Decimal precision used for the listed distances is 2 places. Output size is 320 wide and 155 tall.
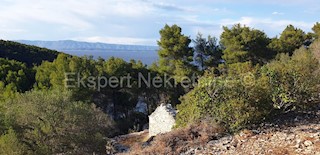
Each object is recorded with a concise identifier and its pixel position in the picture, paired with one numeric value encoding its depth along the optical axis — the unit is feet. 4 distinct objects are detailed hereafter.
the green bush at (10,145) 39.71
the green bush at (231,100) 29.99
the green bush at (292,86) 32.68
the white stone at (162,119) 56.95
